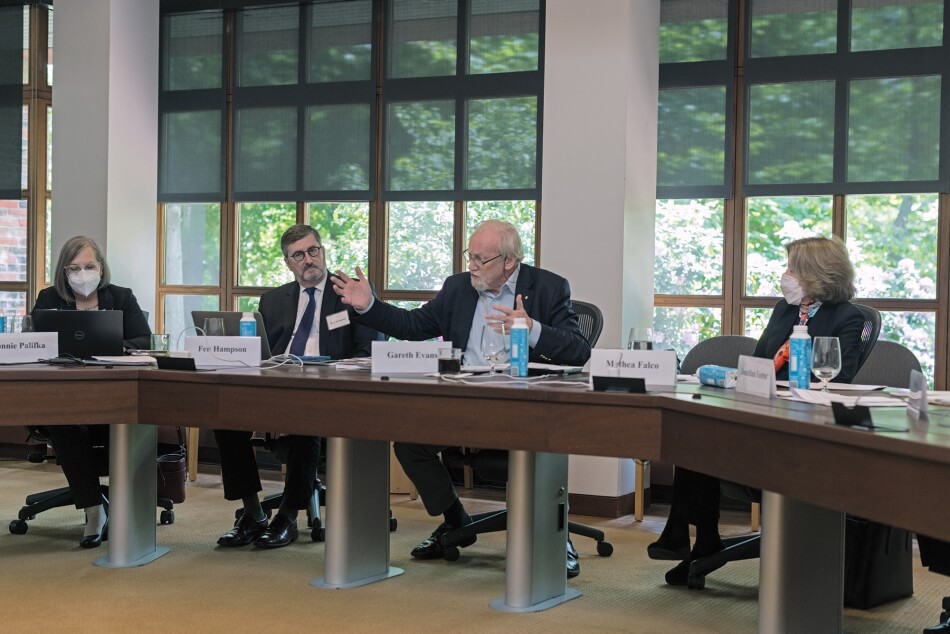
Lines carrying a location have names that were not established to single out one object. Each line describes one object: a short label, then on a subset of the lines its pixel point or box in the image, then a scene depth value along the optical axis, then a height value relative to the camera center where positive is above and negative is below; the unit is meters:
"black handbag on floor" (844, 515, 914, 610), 3.24 -0.82
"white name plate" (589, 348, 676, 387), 2.90 -0.19
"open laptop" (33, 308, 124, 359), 3.58 -0.15
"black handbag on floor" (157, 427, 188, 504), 4.46 -0.81
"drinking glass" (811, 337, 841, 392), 2.61 -0.14
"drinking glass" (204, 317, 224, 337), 3.49 -0.13
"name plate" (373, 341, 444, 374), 3.22 -0.20
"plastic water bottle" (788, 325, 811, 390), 2.75 -0.16
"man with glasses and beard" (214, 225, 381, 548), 4.03 -0.23
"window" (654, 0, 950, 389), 5.24 +0.73
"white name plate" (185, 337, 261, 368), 3.44 -0.20
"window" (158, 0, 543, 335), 6.00 +0.91
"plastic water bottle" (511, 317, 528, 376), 3.13 -0.16
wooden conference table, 1.96 -0.37
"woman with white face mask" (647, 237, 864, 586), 3.39 -0.10
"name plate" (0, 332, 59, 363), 3.44 -0.20
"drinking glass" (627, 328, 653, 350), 3.13 -0.13
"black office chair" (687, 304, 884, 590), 3.35 -0.80
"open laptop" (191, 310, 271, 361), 3.71 -0.12
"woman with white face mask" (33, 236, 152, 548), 4.08 -0.04
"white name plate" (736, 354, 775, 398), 2.55 -0.20
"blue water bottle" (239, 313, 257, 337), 3.63 -0.13
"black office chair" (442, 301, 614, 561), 3.51 -0.61
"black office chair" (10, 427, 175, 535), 4.20 -0.87
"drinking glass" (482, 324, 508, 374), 3.39 -0.18
